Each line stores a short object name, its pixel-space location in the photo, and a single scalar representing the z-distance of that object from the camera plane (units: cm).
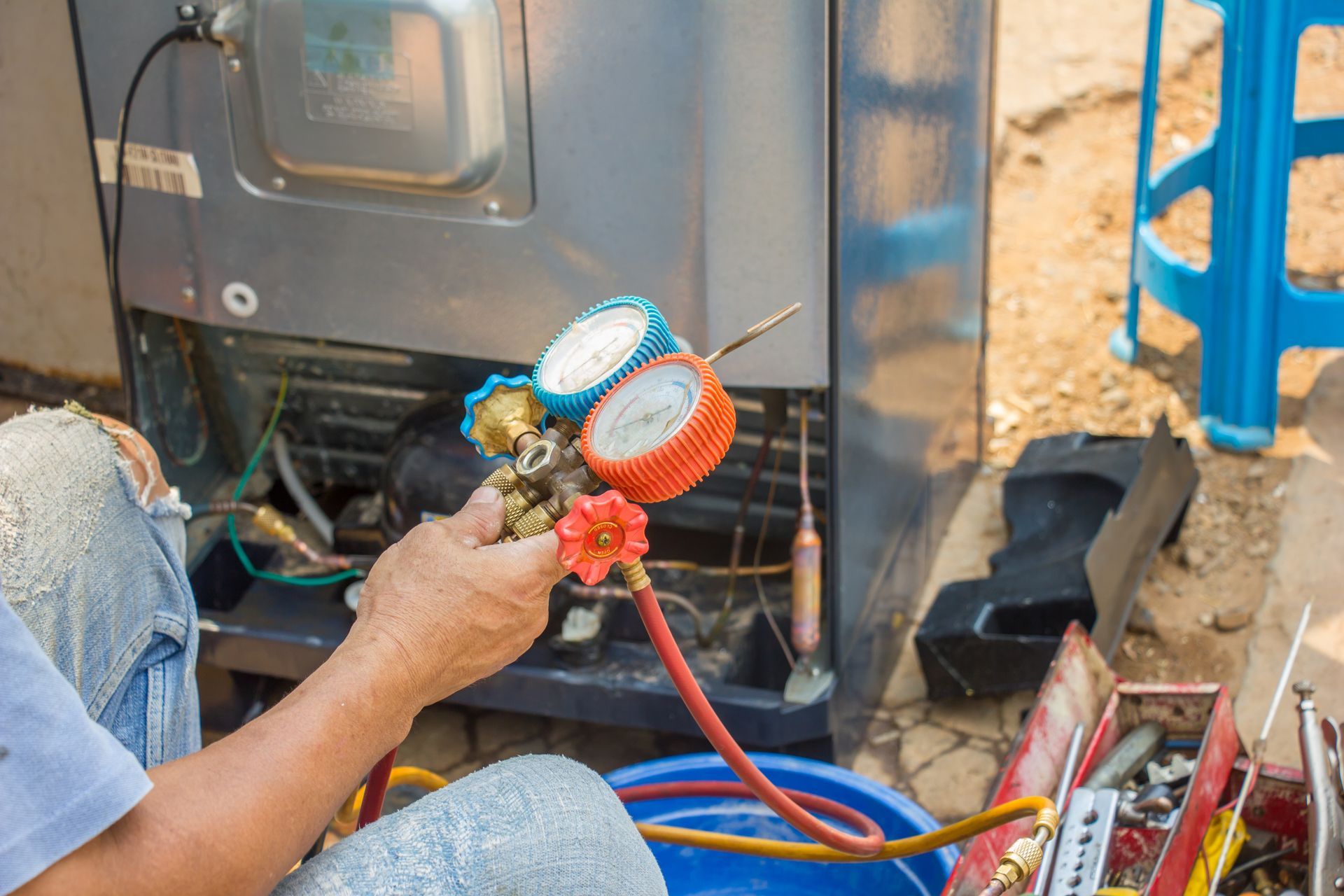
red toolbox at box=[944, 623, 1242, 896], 203
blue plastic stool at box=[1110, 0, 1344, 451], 285
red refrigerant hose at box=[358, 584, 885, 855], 180
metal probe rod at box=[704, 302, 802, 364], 185
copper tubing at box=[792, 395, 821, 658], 229
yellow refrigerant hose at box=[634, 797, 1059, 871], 191
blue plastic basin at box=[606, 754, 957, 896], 215
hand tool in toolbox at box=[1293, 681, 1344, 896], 196
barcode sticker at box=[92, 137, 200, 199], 228
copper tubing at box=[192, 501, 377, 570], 239
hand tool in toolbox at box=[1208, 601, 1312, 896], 202
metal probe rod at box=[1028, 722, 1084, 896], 207
